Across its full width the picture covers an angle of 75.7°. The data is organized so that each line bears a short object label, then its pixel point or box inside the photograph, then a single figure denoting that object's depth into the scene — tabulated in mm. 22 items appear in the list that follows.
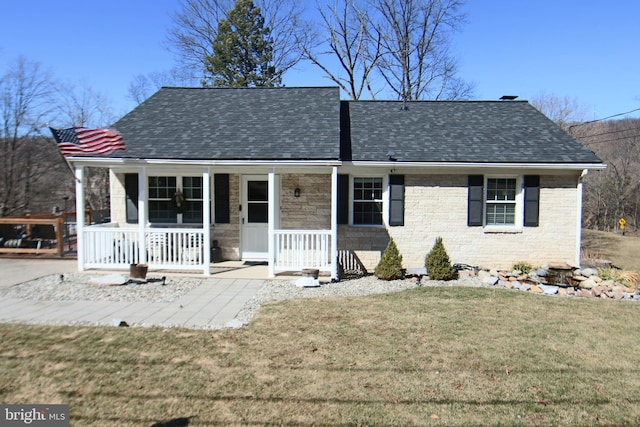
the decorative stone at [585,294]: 9332
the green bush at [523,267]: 11023
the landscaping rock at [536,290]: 9509
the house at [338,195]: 10289
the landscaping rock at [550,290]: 9406
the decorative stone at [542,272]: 10570
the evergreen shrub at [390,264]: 10102
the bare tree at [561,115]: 31016
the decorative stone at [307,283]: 9250
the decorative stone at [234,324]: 6411
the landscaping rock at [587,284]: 9809
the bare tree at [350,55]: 28719
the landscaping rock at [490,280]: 9942
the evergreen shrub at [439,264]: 10227
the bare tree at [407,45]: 28517
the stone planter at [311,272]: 9609
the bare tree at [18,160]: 19562
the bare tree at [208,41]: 29375
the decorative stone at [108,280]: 8891
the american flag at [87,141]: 9453
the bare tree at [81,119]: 29938
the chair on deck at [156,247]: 10188
